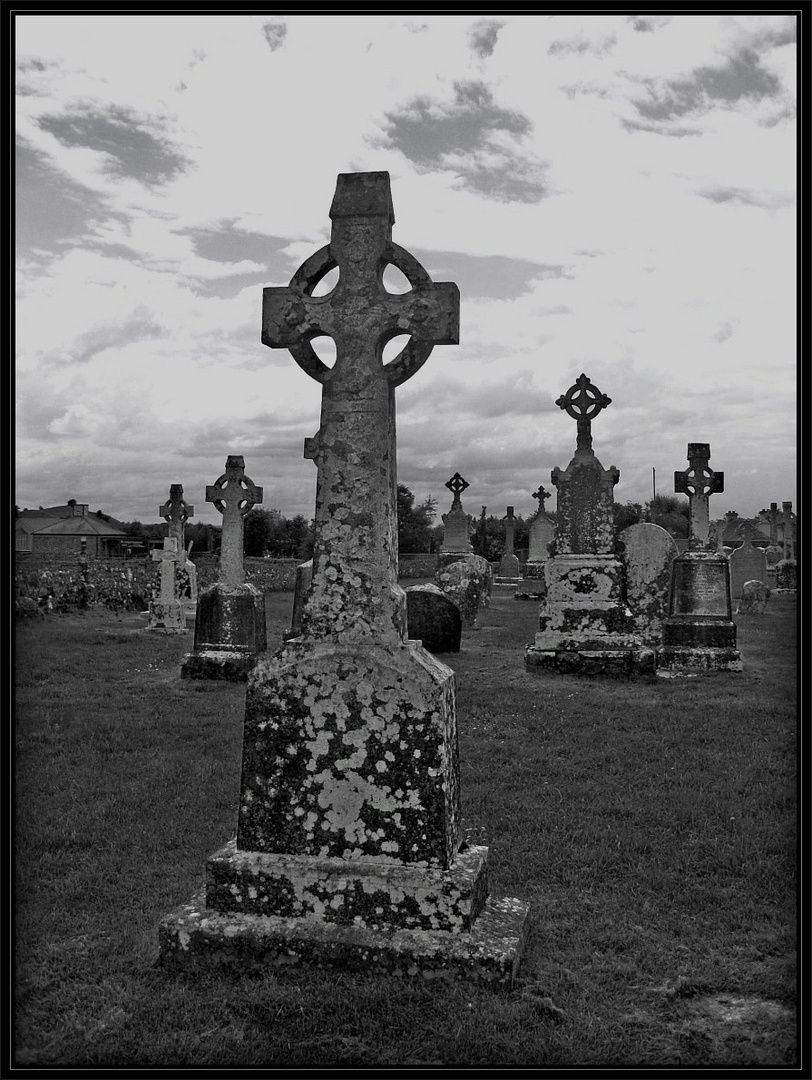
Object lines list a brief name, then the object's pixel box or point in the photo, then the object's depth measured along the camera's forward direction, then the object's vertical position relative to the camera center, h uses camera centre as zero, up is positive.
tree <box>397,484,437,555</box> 44.03 +2.07
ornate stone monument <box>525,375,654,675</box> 12.20 -0.29
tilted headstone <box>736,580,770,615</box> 23.23 -0.98
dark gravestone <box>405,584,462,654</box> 14.56 -1.03
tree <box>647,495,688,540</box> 53.15 +3.41
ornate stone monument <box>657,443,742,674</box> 12.89 -0.88
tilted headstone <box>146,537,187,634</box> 18.38 -0.90
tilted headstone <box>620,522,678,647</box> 14.21 -0.13
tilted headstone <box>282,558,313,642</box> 10.73 -0.29
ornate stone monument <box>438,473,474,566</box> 25.44 +0.95
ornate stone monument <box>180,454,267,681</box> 11.87 -0.87
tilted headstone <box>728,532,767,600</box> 28.30 -0.06
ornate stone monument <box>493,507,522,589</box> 35.50 +0.05
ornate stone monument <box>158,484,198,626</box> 19.58 +0.67
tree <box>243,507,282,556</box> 46.91 +1.65
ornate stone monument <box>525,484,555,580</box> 33.31 +1.34
